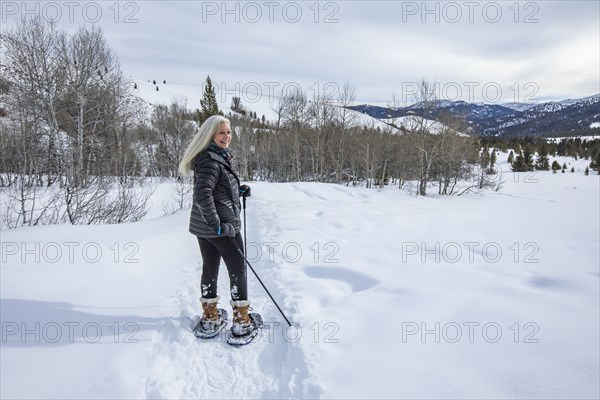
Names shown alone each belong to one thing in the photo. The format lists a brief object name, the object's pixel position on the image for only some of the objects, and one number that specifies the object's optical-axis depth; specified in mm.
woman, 2713
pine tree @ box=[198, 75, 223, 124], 35588
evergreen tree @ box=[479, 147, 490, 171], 29967
